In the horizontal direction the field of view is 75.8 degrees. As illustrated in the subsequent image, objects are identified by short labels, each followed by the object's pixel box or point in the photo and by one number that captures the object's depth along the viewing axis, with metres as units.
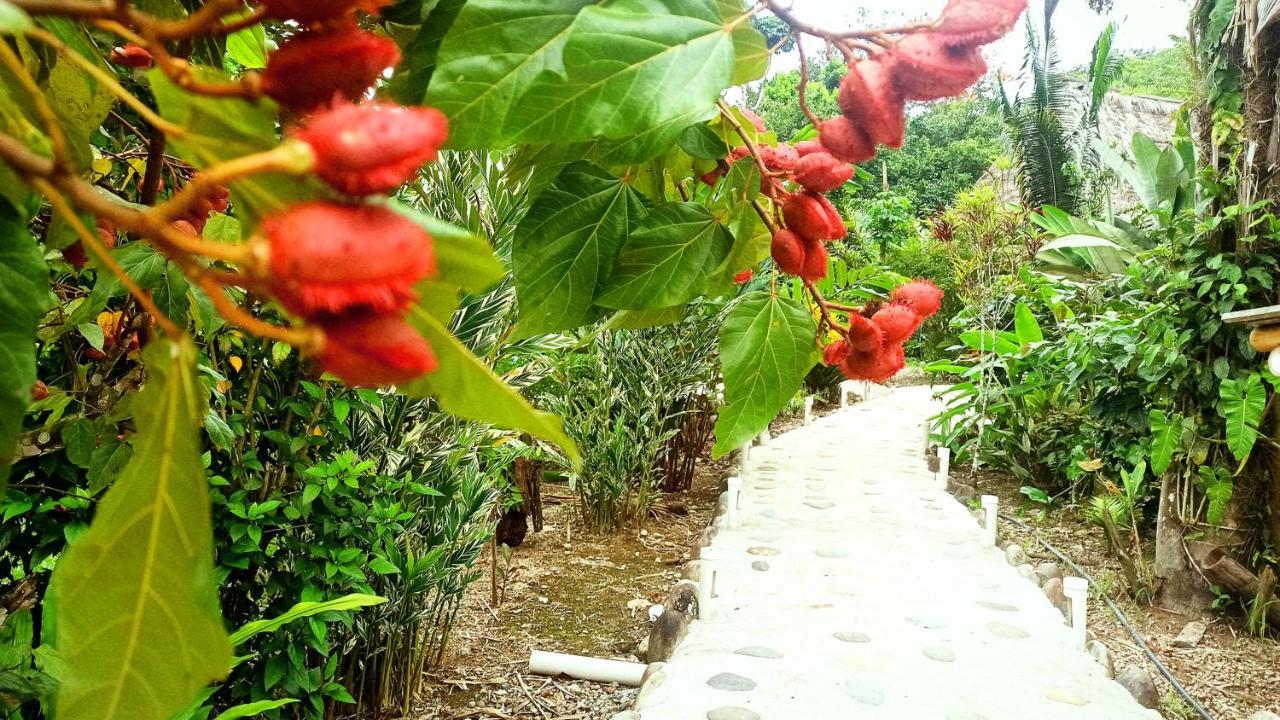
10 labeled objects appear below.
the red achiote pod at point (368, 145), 0.16
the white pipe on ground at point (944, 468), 4.98
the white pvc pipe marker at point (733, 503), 4.05
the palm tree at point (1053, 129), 10.29
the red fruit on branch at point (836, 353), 0.45
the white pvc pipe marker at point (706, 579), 2.94
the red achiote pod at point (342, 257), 0.16
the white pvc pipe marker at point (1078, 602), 2.66
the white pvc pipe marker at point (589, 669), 2.62
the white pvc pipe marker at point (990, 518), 3.78
